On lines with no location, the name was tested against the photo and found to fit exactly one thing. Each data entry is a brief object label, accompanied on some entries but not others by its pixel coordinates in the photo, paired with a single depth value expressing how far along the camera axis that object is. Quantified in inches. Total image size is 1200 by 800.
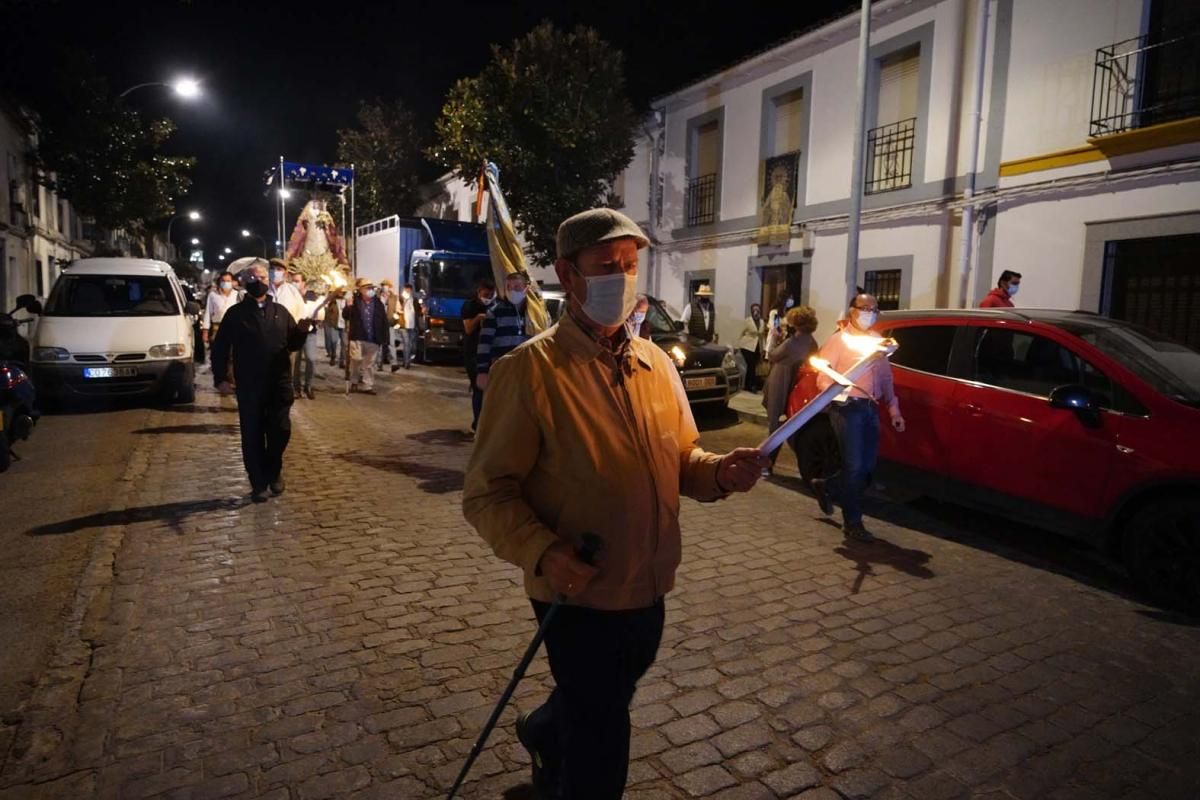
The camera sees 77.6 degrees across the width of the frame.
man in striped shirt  262.2
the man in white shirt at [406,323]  658.2
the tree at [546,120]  679.7
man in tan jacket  74.3
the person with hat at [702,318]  645.9
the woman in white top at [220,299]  499.8
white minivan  385.4
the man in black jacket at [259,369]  238.2
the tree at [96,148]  816.3
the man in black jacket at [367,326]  492.7
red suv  175.0
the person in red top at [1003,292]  349.4
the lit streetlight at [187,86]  725.9
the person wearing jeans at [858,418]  213.6
